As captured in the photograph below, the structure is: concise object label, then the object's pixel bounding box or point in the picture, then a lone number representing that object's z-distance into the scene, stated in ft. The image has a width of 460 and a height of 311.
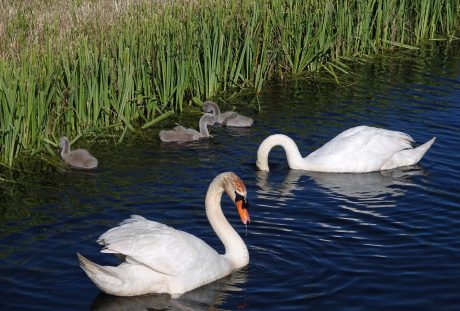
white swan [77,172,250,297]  42.94
